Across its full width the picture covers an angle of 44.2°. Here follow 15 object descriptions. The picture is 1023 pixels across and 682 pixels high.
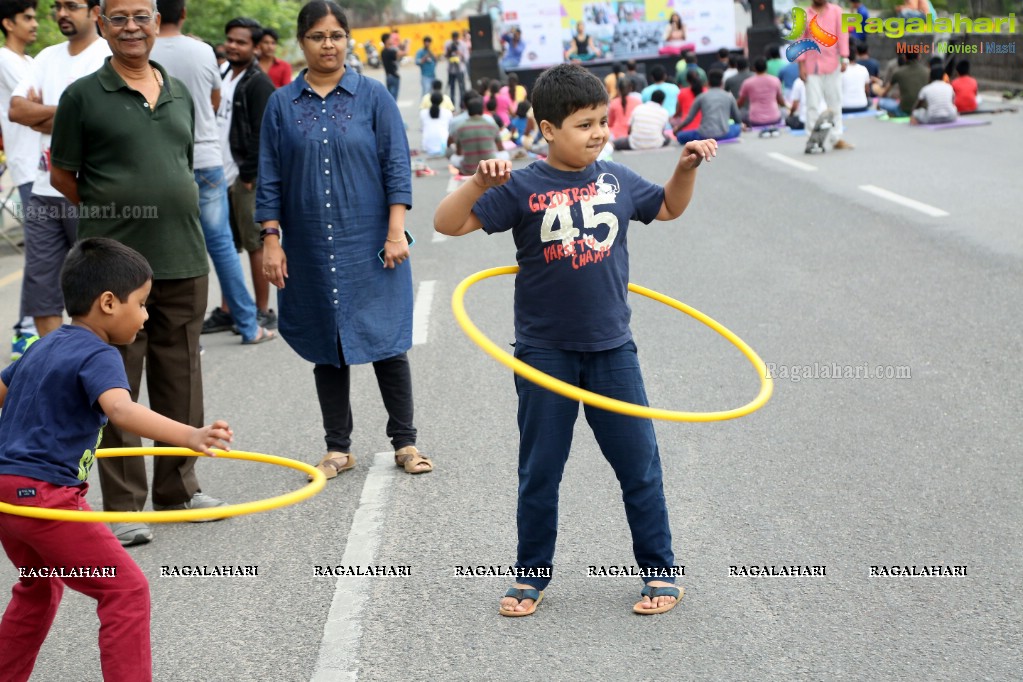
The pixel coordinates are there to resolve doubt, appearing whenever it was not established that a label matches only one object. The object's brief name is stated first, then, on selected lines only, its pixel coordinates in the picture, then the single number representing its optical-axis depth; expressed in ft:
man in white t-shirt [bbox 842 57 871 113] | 75.56
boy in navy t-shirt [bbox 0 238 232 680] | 11.80
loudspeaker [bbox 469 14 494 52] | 120.16
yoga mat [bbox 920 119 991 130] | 64.13
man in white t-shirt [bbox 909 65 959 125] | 64.75
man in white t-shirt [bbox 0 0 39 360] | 25.45
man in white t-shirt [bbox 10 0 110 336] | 23.17
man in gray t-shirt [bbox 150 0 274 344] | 25.88
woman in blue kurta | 18.75
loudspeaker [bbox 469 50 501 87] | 118.32
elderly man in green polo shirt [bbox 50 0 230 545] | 17.58
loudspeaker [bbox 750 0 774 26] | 110.11
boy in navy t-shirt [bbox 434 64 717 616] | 13.44
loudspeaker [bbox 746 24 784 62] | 108.99
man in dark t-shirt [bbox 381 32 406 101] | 108.06
